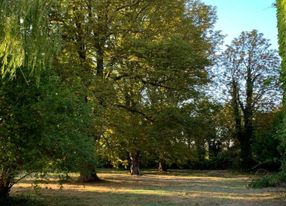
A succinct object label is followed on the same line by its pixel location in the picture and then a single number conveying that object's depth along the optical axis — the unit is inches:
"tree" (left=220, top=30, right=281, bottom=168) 1781.5
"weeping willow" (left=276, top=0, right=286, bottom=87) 516.9
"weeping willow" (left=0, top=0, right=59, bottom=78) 248.1
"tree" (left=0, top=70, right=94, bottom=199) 475.5
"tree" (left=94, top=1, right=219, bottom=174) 934.4
